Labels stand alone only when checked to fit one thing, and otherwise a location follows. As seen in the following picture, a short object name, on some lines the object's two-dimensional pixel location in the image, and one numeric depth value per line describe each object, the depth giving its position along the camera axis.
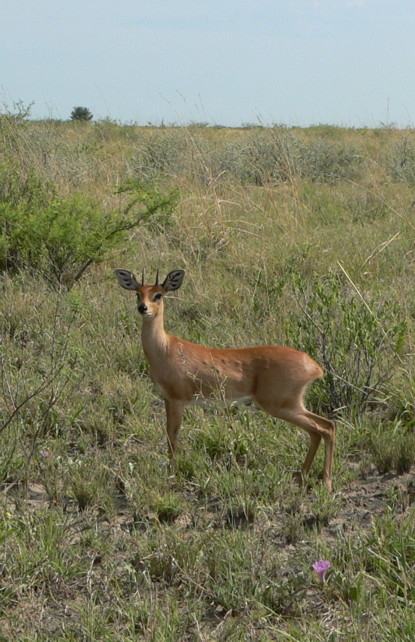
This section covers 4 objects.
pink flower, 6.75
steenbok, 9.23
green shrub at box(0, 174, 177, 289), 15.98
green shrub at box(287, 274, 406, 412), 10.71
